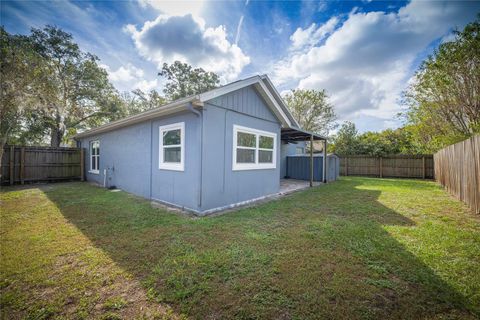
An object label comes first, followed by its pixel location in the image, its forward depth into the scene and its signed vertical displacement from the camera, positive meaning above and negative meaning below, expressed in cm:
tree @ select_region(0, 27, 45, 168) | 659 +312
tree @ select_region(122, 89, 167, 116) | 2270 +768
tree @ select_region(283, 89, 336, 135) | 2177 +649
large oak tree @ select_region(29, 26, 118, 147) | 1368 +627
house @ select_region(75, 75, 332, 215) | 490 +50
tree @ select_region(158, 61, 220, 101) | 2231 +994
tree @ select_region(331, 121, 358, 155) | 1621 +225
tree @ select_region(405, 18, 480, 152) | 864 +393
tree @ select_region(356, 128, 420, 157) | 1481 +160
